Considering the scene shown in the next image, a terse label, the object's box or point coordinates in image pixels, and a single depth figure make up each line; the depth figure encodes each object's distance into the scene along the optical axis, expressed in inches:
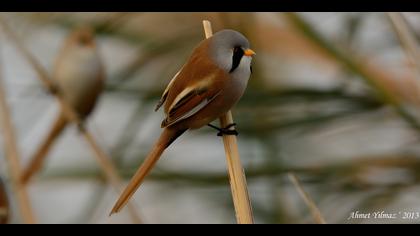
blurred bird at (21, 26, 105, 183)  203.1
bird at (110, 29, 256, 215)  194.1
